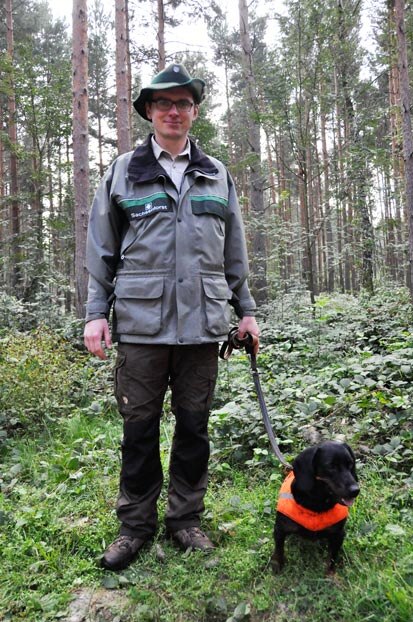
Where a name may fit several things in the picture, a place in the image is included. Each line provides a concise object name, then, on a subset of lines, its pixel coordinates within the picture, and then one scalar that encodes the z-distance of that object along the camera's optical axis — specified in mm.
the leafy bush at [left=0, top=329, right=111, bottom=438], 4820
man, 2561
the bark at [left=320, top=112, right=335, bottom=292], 23009
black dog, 2256
